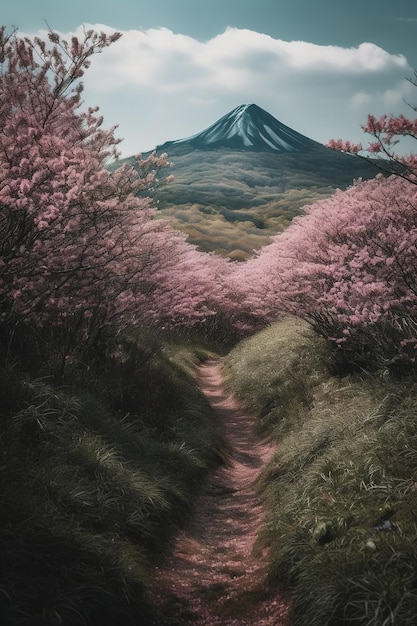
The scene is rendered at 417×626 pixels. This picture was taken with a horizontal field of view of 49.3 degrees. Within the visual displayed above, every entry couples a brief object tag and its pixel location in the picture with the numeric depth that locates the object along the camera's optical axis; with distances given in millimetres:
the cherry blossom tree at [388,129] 6352
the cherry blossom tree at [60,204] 6203
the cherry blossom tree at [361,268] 8312
